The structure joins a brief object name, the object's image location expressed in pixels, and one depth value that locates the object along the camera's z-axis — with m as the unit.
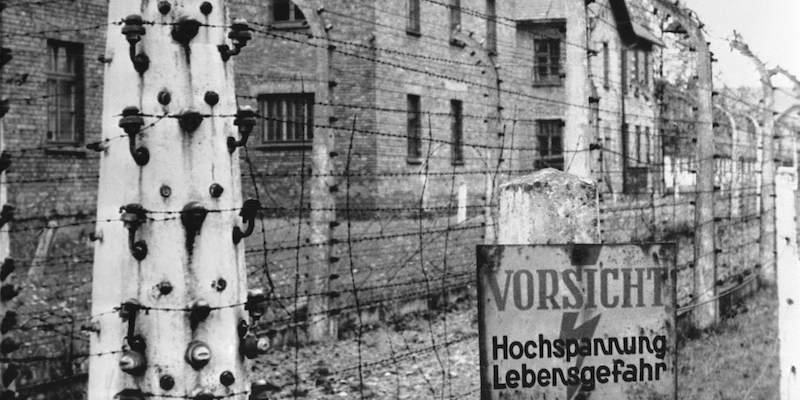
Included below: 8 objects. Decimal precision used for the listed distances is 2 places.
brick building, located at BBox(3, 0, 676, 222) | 14.93
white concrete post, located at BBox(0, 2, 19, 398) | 3.68
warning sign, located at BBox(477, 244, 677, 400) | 4.30
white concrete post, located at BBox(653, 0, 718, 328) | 11.17
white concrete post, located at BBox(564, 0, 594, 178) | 7.35
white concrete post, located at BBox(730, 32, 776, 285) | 11.80
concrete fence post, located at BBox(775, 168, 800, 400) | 6.60
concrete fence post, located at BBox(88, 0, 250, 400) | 3.99
